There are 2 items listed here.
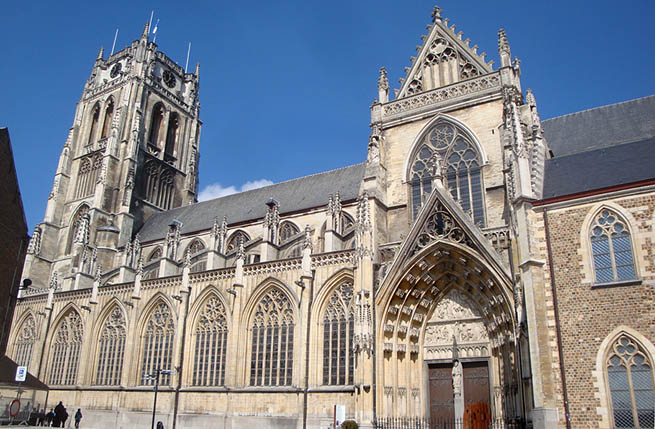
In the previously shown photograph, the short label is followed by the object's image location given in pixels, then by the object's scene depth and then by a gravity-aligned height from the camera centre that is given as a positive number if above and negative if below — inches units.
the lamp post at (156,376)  771.2 +26.4
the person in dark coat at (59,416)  894.4 -34.8
